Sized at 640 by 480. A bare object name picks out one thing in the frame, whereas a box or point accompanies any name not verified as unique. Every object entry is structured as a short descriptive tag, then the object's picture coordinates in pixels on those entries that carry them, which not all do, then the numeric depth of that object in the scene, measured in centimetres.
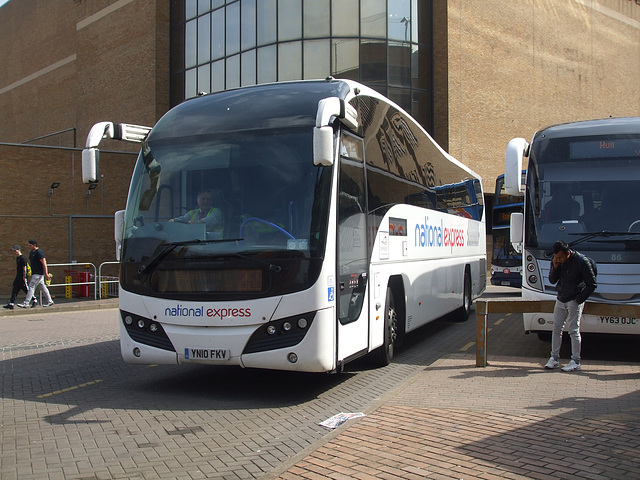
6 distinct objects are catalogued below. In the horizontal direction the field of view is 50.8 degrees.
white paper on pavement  641
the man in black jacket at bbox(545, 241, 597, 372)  876
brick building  2639
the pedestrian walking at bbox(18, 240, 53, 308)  1887
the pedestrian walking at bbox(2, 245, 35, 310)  1891
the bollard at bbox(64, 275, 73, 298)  2247
